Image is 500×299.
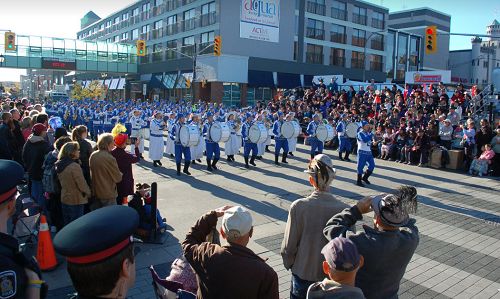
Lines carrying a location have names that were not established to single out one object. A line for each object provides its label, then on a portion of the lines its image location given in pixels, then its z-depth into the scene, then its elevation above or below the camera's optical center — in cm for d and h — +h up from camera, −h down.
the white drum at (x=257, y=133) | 1523 -91
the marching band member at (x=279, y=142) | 1611 -129
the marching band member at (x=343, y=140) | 1778 -127
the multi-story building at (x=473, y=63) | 7694 +982
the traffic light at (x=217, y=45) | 3019 +451
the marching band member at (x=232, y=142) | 1619 -137
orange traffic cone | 604 -218
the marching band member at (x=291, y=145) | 1805 -156
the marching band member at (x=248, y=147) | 1525 -144
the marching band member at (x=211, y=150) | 1436 -148
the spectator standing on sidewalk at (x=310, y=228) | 377 -108
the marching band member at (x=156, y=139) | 1492 -123
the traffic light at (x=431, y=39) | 2231 +404
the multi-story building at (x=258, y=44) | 4316 +774
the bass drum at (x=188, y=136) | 1333 -95
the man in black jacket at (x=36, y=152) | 773 -92
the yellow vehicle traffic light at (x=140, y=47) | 3262 +455
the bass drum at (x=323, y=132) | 1595 -86
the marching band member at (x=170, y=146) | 1731 -171
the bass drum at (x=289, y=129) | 1612 -78
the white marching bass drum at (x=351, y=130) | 1759 -81
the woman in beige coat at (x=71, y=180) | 636 -117
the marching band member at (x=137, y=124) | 1736 -81
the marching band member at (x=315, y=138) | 1603 -111
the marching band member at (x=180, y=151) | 1339 -145
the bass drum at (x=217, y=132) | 1429 -85
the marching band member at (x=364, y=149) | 1253 -114
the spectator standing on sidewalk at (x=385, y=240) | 309 -96
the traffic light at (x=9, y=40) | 3061 +451
